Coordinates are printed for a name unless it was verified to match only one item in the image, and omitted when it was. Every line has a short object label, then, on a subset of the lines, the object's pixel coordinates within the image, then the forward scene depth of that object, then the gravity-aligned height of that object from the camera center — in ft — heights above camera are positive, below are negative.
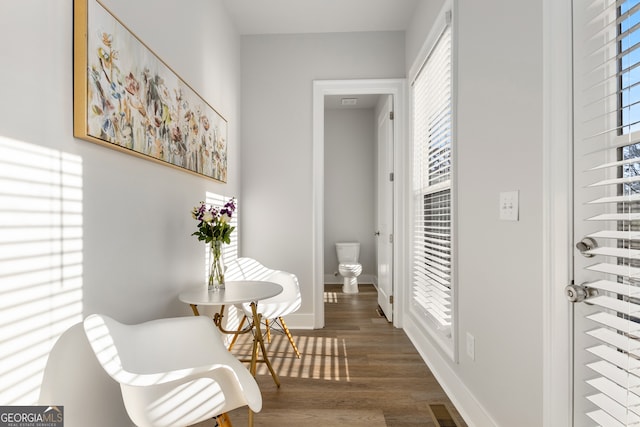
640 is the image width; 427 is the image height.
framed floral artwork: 4.13 +1.77
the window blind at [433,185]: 7.24 +0.71
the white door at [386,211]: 11.48 +0.14
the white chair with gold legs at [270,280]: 8.49 -1.88
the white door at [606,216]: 2.87 +0.00
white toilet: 15.52 -2.31
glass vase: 6.75 -1.19
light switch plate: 4.58 +0.13
